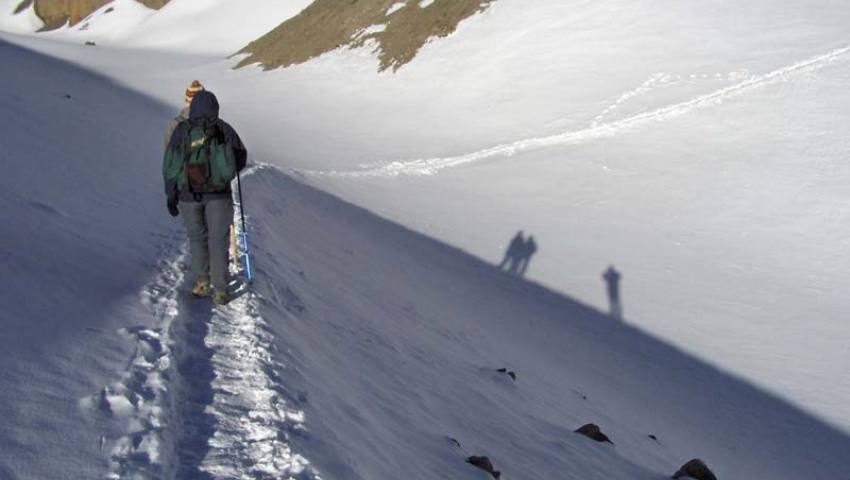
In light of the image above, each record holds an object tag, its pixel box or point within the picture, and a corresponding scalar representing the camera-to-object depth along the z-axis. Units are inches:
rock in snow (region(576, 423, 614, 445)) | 294.7
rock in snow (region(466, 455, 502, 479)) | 206.8
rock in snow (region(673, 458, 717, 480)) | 276.4
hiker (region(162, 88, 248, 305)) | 234.5
